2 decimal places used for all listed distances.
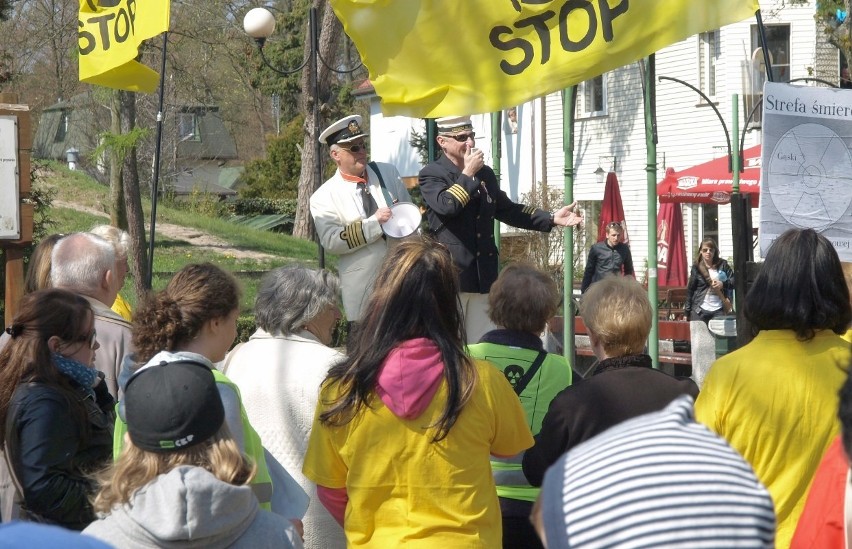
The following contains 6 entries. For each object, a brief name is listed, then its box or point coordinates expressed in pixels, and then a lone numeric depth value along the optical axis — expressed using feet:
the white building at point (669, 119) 83.05
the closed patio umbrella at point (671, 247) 67.31
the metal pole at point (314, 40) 31.04
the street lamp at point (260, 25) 45.65
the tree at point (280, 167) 150.61
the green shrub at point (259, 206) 143.23
